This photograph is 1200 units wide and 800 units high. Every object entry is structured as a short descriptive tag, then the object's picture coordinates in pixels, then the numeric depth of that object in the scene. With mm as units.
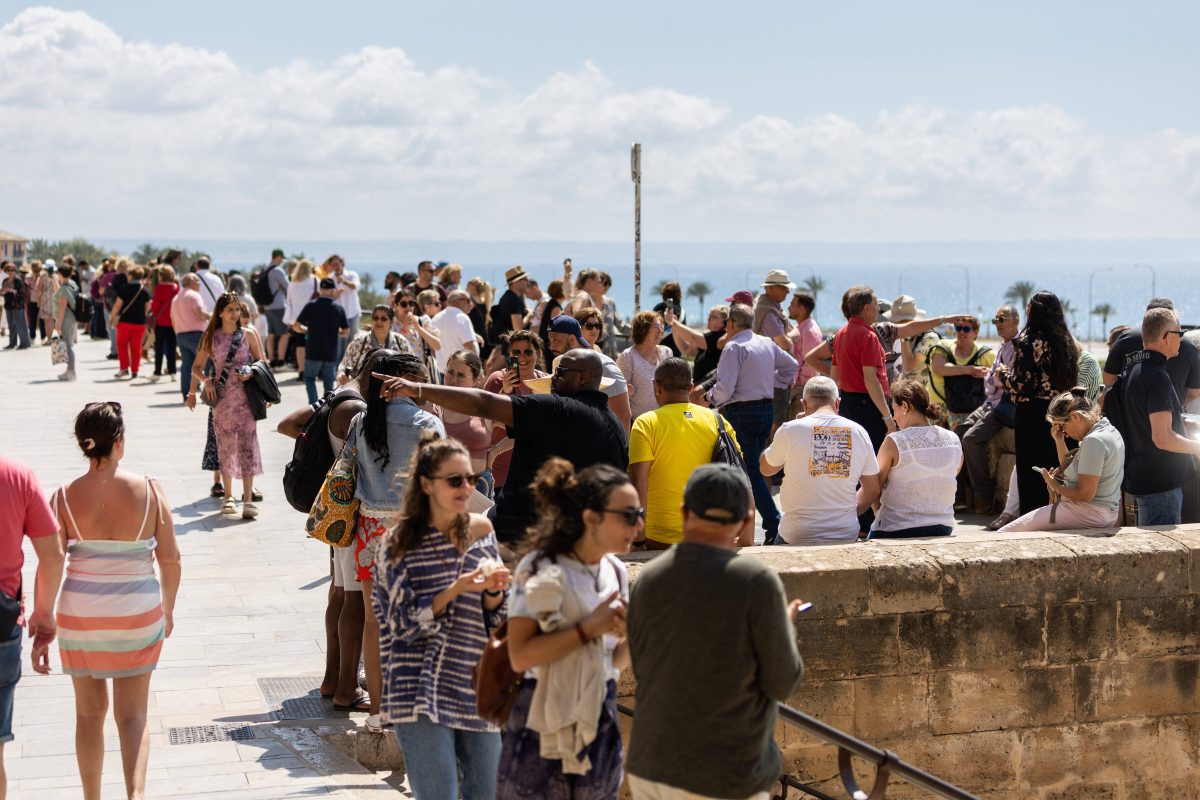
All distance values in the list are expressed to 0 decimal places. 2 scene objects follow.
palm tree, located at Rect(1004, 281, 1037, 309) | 91062
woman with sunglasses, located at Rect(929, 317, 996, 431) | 11188
